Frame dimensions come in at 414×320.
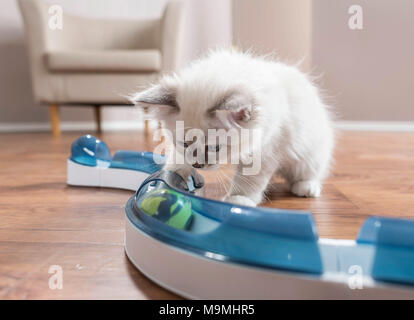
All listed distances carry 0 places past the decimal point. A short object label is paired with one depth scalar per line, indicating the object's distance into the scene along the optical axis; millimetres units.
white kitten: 956
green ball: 726
